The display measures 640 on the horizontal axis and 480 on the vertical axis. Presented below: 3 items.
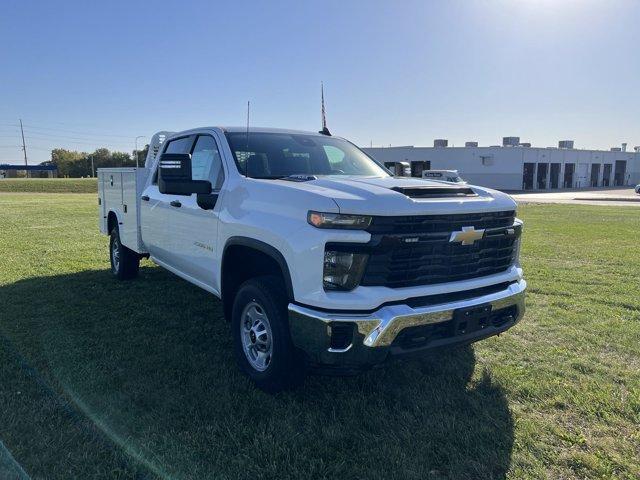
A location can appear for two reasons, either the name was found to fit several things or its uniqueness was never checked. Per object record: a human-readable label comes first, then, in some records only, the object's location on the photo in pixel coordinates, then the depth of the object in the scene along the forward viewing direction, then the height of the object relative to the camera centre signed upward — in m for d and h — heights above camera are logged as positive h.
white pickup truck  3.06 -0.67
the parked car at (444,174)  23.25 -1.00
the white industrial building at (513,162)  51.38 -0.99
